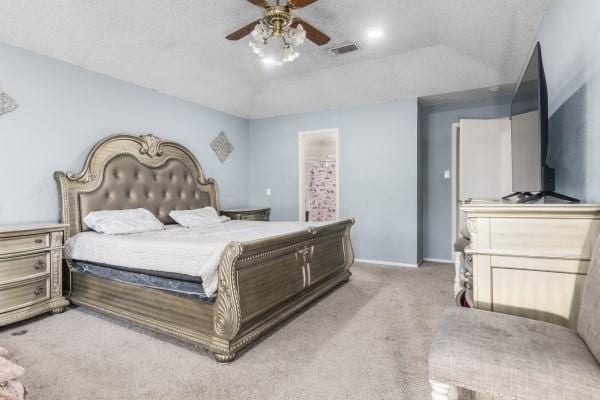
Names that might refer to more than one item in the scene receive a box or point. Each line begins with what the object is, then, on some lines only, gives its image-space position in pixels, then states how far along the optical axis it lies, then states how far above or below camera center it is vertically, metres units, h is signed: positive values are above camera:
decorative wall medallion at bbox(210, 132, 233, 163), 5.03 +0.81
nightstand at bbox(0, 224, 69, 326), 2.55 -0.61
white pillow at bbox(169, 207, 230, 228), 3.81 -0.25
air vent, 3.66 +1.71
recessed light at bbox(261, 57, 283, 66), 2.77 +1.18
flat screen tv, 1.86 +0.38
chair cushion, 0.99 -0.55
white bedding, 2.08 -0.37
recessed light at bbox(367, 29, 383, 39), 3.33 +1.71
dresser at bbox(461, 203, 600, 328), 1.48 -0.29
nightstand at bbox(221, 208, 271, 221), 4.74 -0.25
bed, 2.04 -0.52
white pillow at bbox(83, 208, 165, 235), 3.07 -0.24
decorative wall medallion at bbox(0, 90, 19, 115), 2.83 +0.85
